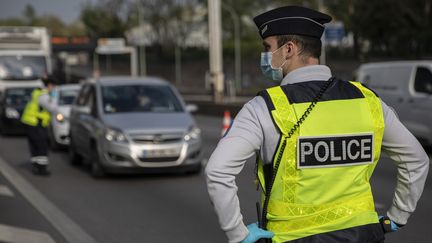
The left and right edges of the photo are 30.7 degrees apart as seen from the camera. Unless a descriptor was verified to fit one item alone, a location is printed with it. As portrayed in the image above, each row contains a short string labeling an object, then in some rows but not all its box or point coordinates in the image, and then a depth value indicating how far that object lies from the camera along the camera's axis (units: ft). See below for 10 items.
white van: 48.80
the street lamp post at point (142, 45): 236.06
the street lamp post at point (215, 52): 103.85
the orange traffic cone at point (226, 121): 54.60
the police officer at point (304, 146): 9.16
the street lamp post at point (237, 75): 193.05
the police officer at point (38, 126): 42.88
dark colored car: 72.90
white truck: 95.09
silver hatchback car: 39.78
